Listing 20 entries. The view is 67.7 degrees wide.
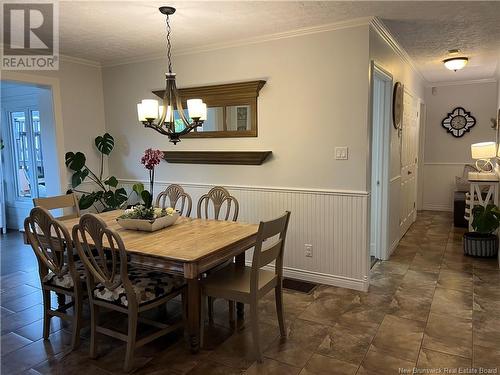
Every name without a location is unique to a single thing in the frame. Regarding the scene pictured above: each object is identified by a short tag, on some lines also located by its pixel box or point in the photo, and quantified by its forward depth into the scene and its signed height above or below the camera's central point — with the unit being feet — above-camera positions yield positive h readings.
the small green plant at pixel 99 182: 14.69 -1.20
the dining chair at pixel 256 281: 7.38 -2.84
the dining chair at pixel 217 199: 10.82 -1.44
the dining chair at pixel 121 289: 7.13 -2.81
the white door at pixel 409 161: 15.99 -0.64
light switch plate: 10.98 -0.14
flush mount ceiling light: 14.56 +3.36
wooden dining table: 7.20 -2.00
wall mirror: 12.44 +1.46
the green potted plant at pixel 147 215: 9.07 -1.58
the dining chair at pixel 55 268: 7.97 -2.59
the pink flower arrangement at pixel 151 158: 9.04 -0.16
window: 18.74 +0.01
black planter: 13.89 -3.69
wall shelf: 12.41 -0.22
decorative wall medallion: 22.15 +1.46
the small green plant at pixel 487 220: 13.38 -2.66
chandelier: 9.30 +1.03
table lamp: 14.83 -0.34
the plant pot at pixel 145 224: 9.06 -1.76
